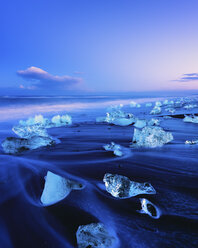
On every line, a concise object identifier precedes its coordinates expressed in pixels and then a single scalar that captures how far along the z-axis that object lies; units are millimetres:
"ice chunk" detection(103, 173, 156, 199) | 1451
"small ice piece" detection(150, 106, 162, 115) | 8719
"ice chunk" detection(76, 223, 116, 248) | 953
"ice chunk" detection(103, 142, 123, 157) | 2829
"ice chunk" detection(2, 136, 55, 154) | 2738
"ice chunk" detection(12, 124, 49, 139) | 3621
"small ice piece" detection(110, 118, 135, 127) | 5445
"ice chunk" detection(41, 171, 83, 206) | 1384
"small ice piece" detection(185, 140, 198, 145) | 3088
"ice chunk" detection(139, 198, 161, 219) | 1200
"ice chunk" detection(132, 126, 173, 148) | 3062
